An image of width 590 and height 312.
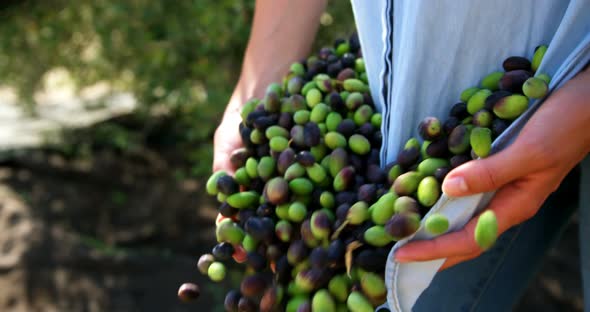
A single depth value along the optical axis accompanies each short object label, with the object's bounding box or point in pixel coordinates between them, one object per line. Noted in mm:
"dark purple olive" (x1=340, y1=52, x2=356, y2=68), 1237
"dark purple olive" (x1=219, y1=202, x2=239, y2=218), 1059
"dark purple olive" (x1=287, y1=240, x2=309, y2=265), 932
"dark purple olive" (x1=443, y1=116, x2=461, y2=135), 914
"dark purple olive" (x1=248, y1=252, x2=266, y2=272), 987
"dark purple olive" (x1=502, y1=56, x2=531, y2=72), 910
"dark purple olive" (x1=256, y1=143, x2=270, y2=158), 1101
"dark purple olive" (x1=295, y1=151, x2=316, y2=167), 1008
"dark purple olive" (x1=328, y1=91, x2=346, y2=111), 1098
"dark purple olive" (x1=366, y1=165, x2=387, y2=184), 949
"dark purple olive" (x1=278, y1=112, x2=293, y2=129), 1098
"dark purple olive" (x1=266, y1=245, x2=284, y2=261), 977
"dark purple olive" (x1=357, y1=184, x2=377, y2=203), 920
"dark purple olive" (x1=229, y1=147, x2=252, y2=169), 1125
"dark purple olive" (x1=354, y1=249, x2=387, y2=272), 865
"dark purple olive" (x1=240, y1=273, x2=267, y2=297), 973
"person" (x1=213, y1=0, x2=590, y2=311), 808
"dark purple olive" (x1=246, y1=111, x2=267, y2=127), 1120
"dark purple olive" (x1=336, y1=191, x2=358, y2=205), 945
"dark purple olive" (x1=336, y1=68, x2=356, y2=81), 1173
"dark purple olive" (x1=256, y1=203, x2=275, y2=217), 1010
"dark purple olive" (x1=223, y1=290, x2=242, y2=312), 1000
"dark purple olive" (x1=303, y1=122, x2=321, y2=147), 1043
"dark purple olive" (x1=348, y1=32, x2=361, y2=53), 1306
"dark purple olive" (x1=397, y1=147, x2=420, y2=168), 909
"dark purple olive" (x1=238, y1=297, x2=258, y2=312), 973
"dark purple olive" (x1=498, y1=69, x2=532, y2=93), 882
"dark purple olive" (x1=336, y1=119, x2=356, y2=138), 1047
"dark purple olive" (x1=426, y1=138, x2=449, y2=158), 899
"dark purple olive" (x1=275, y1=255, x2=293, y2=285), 958
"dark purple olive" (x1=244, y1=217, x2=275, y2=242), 974
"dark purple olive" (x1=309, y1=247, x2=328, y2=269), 891
